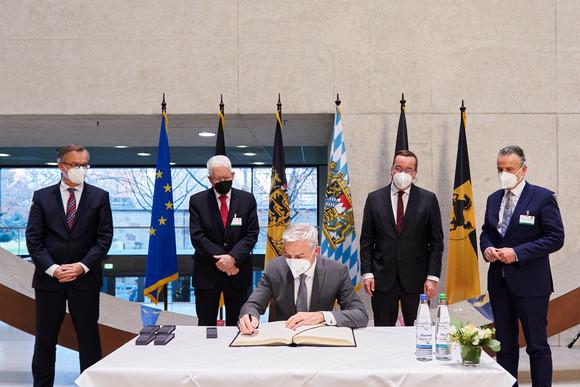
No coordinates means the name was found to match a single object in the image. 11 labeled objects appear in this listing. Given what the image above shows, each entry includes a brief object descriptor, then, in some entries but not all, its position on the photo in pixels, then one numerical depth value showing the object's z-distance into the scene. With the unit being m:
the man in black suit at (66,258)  3.24
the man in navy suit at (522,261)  2.98
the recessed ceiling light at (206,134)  6.09
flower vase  1.84
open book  2.10
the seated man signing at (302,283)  2.60
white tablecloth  1.75
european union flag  4.58
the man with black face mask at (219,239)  3.59
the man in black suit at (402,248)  3.45
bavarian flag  4.54
